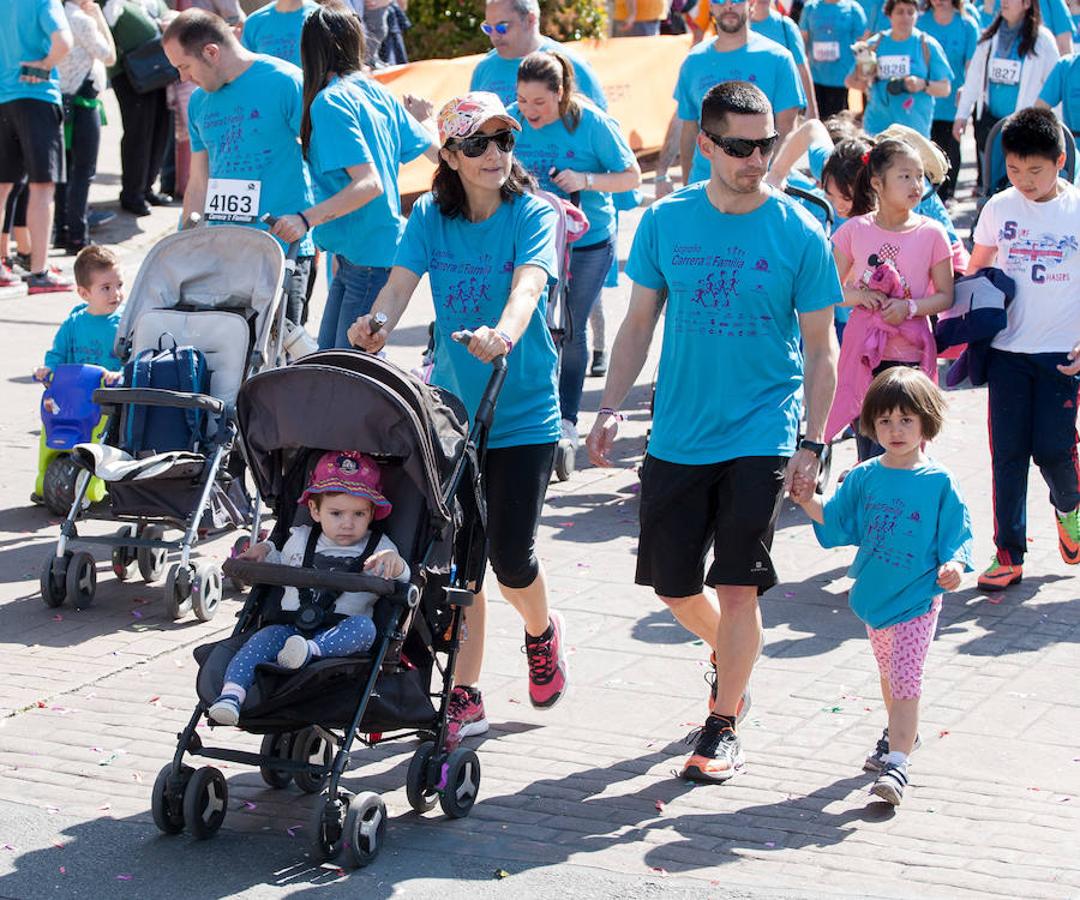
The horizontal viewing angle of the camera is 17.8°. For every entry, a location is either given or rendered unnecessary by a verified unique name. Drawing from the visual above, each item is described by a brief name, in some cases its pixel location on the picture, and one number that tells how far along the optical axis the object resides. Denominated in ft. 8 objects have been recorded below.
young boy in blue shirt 51.36
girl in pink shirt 45.23
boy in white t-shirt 44.76
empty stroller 44.22
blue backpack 45.65
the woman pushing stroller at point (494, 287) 34.44
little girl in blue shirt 34.23
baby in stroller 31.16
